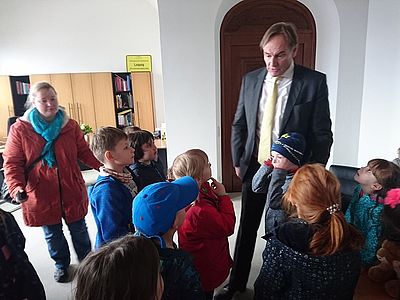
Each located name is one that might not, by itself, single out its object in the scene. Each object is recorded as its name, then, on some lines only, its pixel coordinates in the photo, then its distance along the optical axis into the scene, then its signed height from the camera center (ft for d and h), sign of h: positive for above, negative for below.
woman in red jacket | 6.15 -1.37
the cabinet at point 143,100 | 18.28 -0.50
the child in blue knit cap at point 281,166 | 4.82 -1.17
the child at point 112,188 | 4.52 -1.37
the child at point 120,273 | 2.37 -1.35
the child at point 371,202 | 5.02 -1.86
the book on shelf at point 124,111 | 18.29 -1.12
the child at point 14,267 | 4.04 -2.20
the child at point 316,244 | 3.73 -1.82
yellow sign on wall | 18.13 +1.55
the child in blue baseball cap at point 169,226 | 3.34 -1.48
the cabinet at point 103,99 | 17.65 -0.36
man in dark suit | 5.12 -0.45
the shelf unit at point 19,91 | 17.80 +0.20
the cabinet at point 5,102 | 17.54 -0.38
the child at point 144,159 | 5.89 -1.26
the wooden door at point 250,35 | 10.77 +1.76
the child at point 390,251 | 4.43 -2.42
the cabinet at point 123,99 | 18.10 -0.42
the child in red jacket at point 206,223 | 4.65 -1.89
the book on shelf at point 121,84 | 18.03 +0.42
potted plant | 15.51 -1.75
